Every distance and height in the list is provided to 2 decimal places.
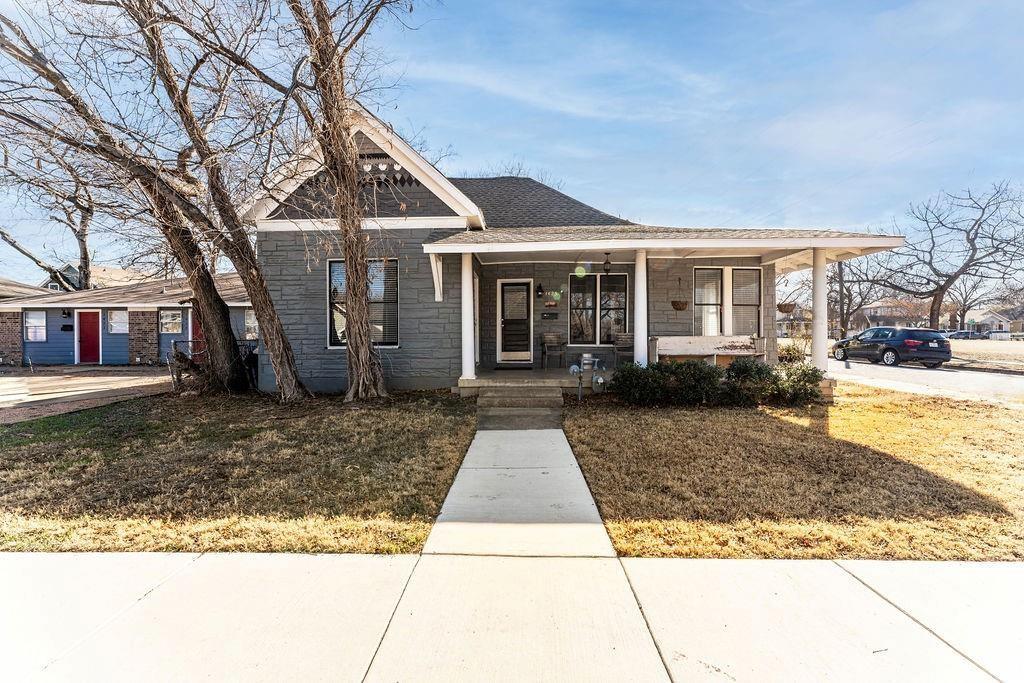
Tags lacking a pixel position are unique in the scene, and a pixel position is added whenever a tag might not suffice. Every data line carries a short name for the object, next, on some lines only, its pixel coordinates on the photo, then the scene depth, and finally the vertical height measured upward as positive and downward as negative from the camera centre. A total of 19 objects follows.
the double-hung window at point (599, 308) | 11.20 +0.56
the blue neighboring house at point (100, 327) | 17.38 +0.31
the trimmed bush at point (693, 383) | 8.16 -0.87
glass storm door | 11.23 +0.22
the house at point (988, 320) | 82.32 +1.79
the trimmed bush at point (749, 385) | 8.16 -0.90
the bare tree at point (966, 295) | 36.81 +3.24
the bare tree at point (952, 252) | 22.00 +3.91
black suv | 17.19 -0.59
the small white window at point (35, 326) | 17.80 +0.35
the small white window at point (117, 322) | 17.67 +0.48
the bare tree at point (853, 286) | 31.67 +3.33
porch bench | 9.24 -0.28
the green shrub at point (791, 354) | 12.97 -0.64
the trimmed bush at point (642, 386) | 8.14 -0.91
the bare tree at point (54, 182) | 6.98 +2.31
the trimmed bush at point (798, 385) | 8.29 -0.93
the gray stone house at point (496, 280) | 8.91 +1.13
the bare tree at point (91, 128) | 6.80 +2.98
